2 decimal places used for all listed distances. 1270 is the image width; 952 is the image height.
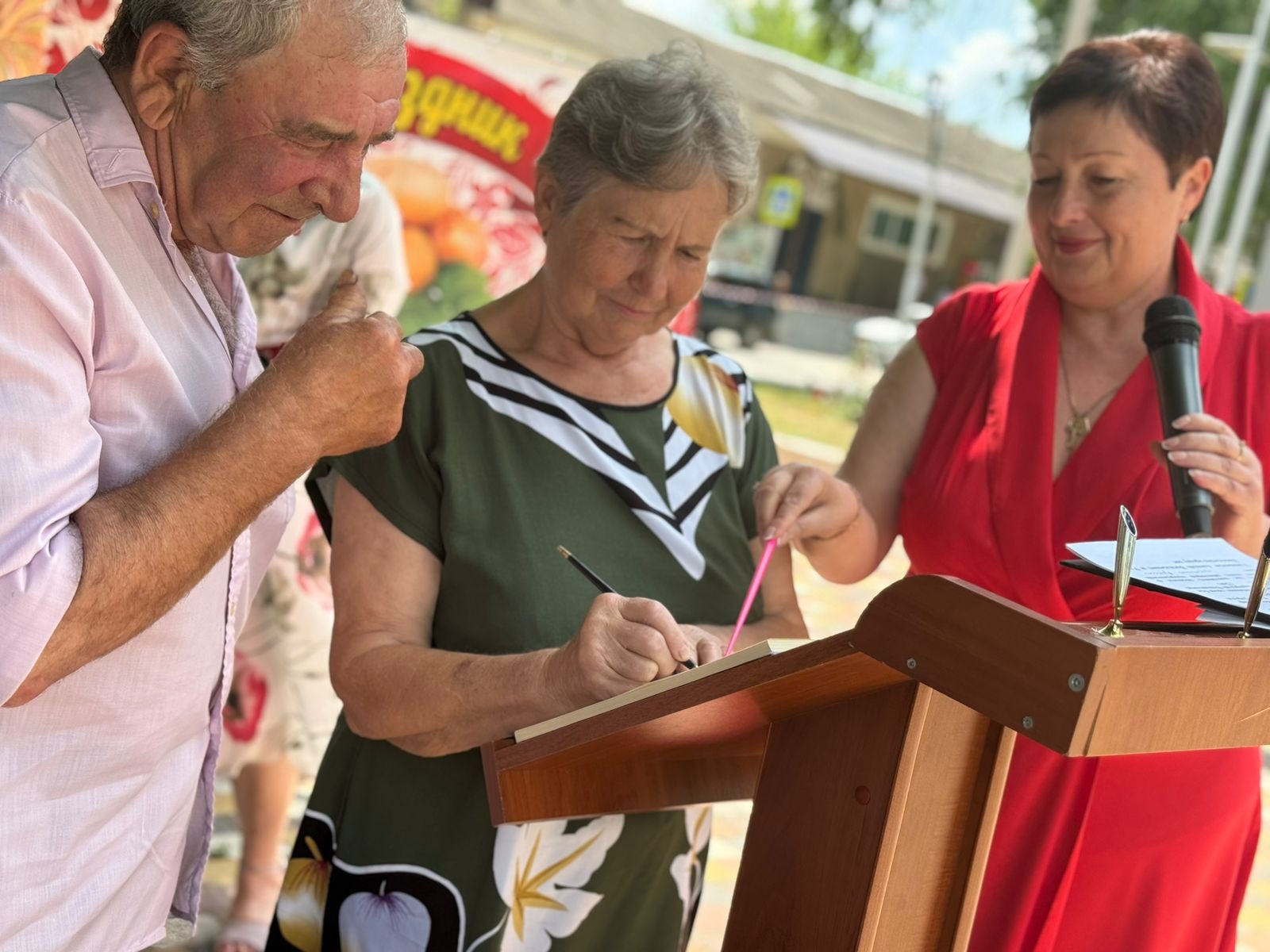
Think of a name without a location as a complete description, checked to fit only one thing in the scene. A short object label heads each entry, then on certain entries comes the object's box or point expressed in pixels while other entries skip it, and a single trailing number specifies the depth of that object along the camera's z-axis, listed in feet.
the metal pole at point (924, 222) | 59.72
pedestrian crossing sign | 61.57
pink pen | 5.71
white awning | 77.51
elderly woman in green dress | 5.47
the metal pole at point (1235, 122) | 34.53
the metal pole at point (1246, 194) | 39.96
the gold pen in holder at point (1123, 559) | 3.37
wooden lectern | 2.95
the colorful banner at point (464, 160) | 13.26
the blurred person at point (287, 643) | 9.96
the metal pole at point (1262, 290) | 24.89
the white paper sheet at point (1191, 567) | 3.80
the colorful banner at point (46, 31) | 8.82
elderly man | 3.85
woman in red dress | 6.21
